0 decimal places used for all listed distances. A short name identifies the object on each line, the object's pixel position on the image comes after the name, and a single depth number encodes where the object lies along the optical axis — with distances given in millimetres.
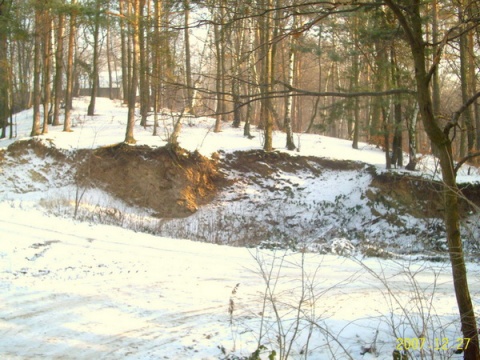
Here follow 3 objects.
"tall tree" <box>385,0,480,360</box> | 3992
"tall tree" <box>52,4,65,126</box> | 22625
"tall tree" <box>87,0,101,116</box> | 19609
